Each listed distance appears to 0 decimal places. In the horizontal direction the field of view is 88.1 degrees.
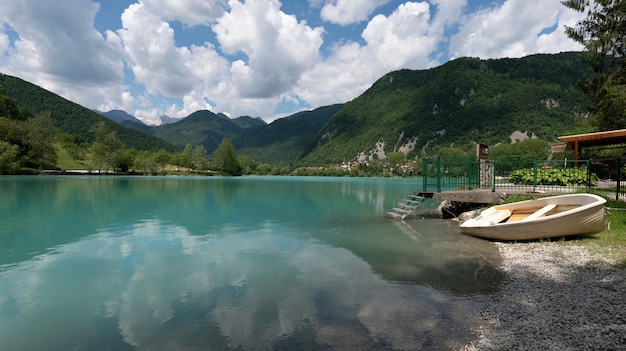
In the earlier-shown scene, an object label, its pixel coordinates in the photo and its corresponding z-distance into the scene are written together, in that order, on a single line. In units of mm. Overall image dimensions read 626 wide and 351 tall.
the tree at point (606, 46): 19031
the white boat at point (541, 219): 12320
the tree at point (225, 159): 153375
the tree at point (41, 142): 98375
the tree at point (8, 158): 83812
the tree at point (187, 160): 162750
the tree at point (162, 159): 151688
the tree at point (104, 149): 123000
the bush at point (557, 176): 19906
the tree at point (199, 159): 161625
